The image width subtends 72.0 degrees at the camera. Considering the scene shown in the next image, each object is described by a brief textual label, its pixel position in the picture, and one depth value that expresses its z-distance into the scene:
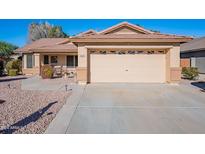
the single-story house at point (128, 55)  9.24
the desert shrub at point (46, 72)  11.87
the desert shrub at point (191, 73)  11.70
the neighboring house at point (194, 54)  14.49
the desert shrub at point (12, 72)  14.48
